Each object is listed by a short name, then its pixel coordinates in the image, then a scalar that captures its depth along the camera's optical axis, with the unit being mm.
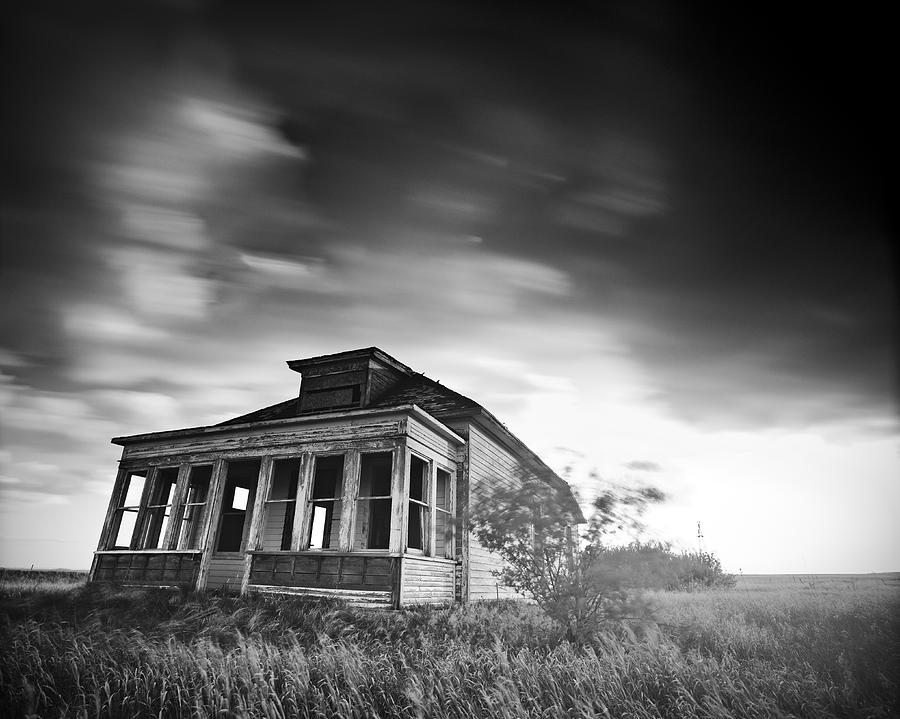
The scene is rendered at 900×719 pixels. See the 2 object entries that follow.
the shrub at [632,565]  7762
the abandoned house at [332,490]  10781
